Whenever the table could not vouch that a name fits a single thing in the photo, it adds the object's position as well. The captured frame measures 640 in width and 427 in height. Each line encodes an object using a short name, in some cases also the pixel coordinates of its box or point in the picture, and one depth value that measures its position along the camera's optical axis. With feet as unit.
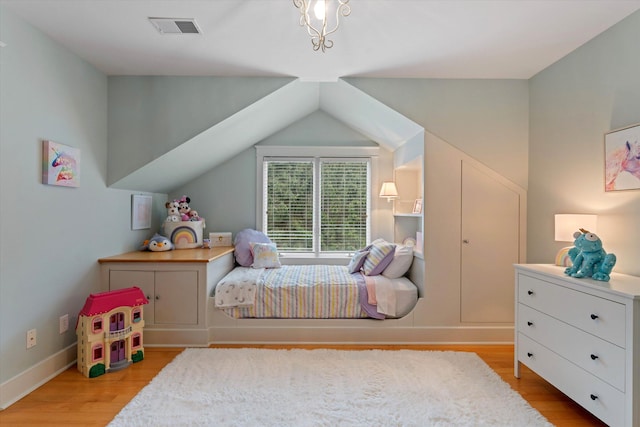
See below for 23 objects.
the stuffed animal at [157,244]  11.54
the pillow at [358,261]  11.55
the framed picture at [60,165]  7.69
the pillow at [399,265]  11.00
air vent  7.09
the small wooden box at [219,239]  13.33
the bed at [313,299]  10.01
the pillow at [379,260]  10.98
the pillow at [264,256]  12.32
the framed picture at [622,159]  6.70
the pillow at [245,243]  12.63
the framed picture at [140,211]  11.39
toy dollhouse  7.97
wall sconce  12.96
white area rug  6.33
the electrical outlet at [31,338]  7.32
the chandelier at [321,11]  5.50
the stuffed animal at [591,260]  6.26
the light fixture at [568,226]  7.56
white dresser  5.22
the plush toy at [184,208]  12.79
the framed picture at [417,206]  11.94
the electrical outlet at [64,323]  8.25
